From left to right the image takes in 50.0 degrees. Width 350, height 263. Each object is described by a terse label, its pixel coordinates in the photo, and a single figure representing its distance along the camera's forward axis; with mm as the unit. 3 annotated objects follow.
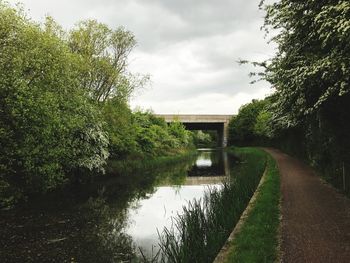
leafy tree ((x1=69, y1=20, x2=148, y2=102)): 29172
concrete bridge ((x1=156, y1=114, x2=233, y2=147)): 81812
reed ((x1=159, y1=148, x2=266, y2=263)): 7617
